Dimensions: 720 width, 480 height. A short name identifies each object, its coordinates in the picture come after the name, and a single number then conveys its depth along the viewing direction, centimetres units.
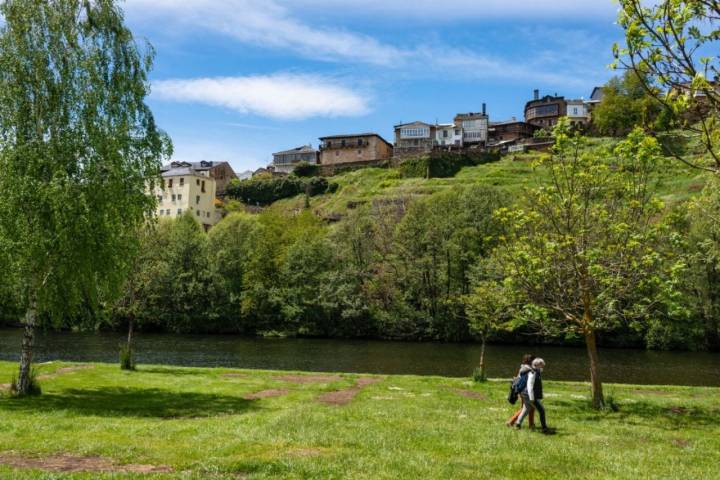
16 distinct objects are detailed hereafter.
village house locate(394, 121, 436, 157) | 16175
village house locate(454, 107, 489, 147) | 16388
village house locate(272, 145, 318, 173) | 17662
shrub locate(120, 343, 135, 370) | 3297
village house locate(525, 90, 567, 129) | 16525
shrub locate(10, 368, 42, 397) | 2119
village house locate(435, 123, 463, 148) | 16288
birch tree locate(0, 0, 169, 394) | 2030
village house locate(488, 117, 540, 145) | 15988
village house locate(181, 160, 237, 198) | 15362
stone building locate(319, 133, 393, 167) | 16125
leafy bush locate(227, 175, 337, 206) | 14488
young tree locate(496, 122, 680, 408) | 2047
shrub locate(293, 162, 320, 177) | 15675
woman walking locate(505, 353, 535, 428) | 1748
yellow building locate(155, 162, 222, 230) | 12029
